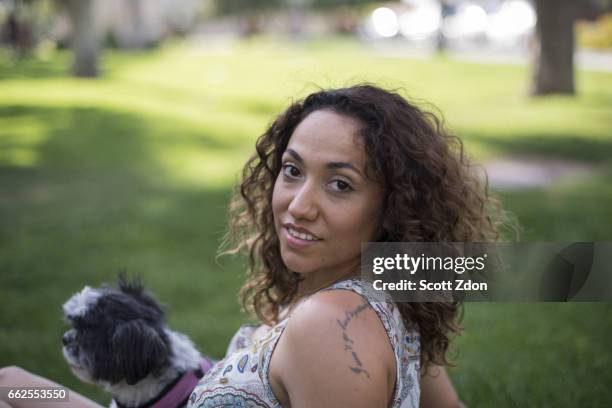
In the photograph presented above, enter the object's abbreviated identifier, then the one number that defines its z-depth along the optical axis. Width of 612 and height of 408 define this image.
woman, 1.64
